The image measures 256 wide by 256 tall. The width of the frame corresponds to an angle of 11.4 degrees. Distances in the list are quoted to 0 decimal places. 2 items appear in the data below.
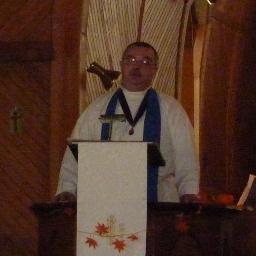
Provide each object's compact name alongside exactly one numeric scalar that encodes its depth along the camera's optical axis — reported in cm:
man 718
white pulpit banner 621
